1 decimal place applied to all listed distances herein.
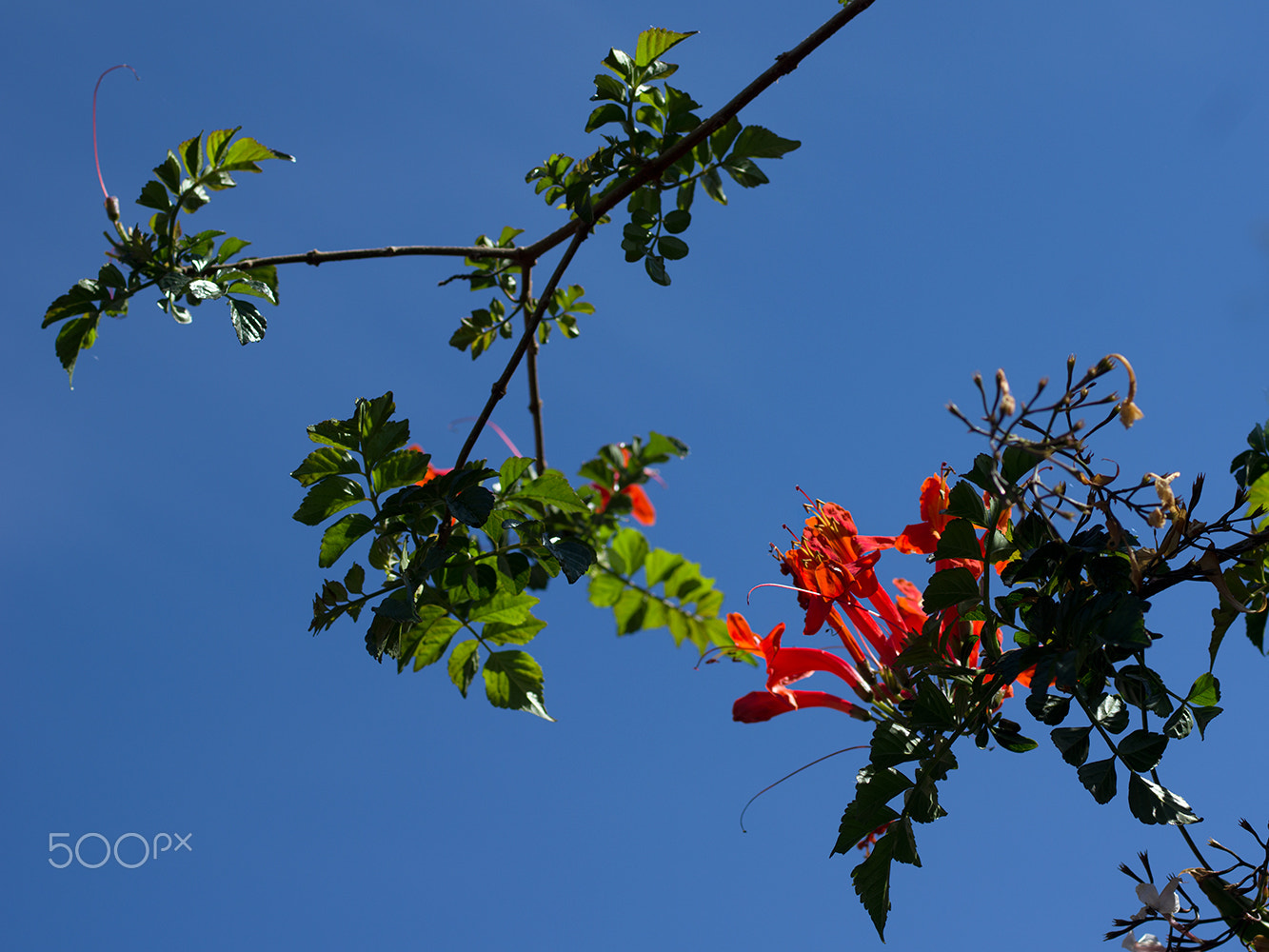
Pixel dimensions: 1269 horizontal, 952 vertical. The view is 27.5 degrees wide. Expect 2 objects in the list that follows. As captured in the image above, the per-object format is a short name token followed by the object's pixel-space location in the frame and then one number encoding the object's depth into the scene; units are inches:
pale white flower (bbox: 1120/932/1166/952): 34.1
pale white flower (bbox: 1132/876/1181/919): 34.1
